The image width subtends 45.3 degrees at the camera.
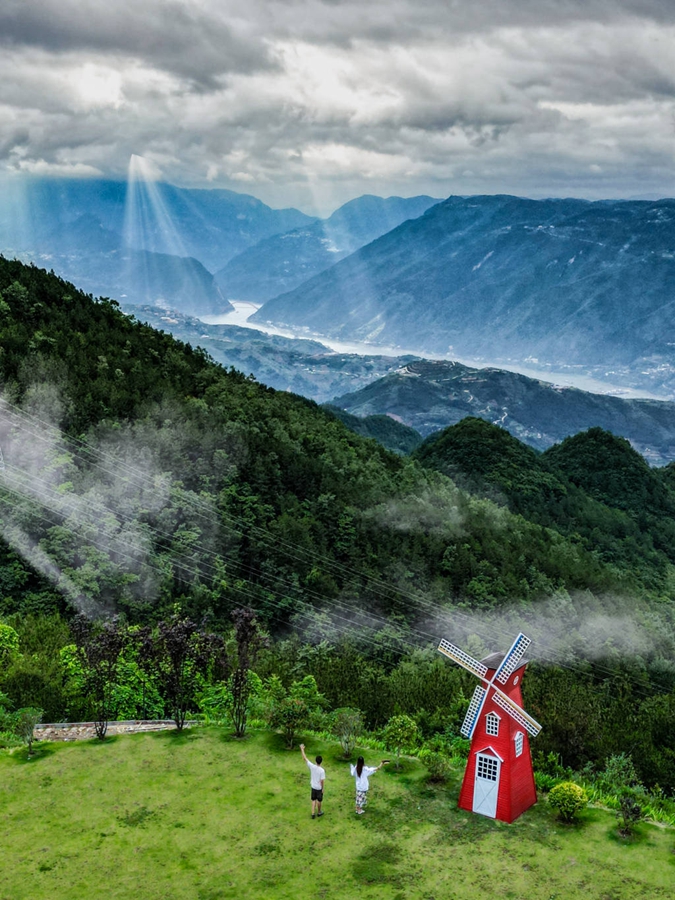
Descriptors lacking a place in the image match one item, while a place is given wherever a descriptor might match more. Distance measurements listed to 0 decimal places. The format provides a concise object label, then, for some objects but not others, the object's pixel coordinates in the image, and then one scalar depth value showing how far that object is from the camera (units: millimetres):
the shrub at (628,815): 21953
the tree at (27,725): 25484
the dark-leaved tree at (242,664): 27172
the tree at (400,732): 25922
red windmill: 22406
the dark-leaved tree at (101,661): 27719
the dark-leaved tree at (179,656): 27438
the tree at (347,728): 26094
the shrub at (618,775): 26719
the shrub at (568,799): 22344
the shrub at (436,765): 24891
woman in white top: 21969
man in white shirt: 21516
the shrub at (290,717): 27361
